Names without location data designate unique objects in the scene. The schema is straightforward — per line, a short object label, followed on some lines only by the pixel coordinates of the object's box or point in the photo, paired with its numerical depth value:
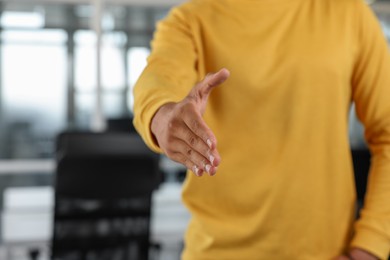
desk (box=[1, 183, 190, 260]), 3.46
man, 1.00
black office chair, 2.20
